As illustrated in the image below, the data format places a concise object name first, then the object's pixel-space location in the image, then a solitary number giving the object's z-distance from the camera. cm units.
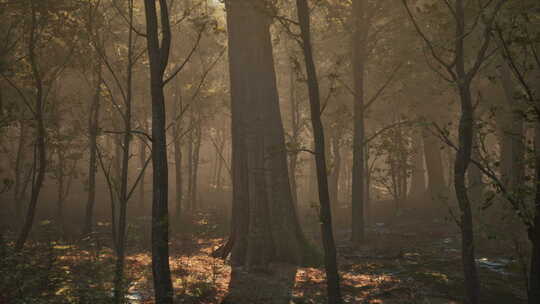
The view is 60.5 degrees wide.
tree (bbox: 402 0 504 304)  727
